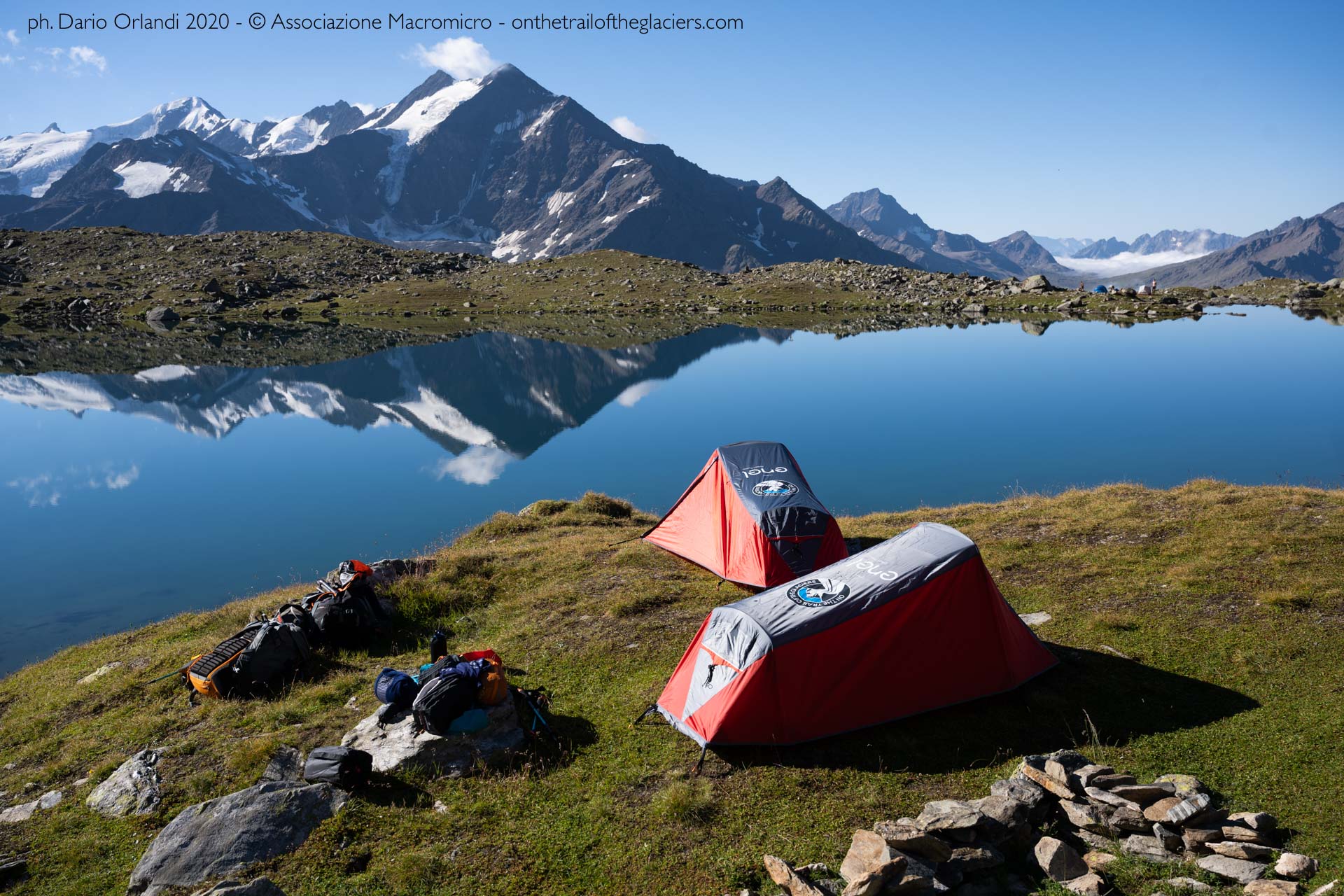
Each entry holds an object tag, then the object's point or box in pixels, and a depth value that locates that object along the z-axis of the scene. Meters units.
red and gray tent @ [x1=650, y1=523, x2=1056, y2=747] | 11.26
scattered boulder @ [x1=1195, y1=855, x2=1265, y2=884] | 7.62
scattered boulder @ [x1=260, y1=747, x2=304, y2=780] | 10.45
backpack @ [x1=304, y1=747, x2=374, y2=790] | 10.09
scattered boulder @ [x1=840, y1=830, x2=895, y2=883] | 7.81
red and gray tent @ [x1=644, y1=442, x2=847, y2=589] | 17.47
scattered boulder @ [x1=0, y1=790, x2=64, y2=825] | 10.16
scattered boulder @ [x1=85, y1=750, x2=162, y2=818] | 10.12
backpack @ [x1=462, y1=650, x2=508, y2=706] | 11.48
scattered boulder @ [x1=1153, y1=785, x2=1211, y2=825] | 8.25
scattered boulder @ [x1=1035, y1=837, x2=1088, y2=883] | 8.14
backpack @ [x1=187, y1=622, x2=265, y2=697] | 13.26
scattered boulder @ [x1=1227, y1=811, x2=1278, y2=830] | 8.32
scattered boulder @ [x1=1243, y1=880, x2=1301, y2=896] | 7.23
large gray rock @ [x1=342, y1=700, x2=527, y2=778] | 10.73
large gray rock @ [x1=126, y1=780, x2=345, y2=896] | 8.62
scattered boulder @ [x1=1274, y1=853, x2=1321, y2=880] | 7.50
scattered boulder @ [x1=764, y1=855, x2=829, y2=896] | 7.92
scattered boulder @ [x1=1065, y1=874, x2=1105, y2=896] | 7.84
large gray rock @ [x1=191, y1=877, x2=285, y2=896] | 7.63
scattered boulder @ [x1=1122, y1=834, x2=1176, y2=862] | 8.09
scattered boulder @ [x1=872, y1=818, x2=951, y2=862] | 8.03
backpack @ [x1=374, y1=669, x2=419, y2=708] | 11.57
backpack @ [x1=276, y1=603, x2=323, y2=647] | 14.92
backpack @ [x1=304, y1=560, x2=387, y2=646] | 15.18
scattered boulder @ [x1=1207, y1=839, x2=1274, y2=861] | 7.87
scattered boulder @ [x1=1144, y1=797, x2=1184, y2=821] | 8.38
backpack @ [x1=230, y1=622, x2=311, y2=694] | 13.47
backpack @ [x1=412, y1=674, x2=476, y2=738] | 10.91
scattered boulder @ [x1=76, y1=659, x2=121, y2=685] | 14.91
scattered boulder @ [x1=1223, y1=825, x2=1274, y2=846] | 8.09
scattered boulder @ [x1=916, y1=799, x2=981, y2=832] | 8.51
